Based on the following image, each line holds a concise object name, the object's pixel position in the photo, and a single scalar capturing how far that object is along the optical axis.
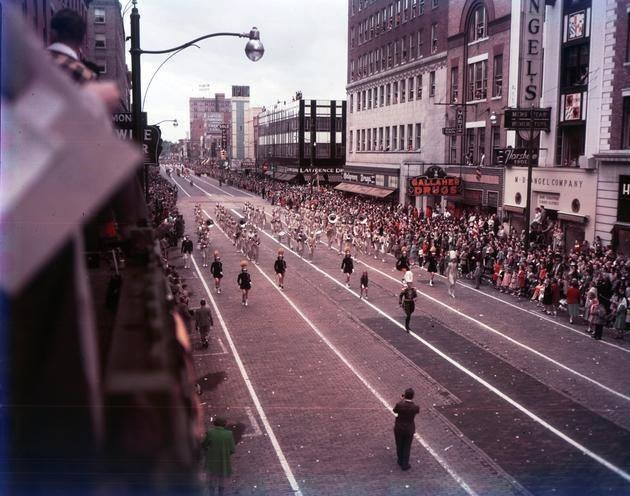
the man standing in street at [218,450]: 9.38
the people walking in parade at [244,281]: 23.20
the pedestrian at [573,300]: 20.38
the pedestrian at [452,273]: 24.56
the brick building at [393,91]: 50.38
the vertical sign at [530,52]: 34.41
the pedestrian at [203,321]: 17.33
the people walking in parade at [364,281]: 24.23
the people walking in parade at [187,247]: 32.09
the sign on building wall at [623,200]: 27.81
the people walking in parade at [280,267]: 26.25
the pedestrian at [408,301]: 19.03
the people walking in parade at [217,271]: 25.30
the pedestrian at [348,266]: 26.86
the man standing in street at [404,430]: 10.53
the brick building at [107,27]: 44.37
